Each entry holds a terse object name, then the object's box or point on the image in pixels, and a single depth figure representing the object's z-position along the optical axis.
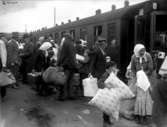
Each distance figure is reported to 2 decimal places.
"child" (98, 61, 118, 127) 3.72
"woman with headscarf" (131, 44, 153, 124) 4.25
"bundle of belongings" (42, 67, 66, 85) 5.68
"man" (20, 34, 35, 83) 7.48
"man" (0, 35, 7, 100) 5.77
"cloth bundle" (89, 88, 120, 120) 3.56
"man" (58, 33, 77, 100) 5.78
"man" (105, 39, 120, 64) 6.50
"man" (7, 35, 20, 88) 7.23
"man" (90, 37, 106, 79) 4.87
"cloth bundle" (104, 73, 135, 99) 3.62
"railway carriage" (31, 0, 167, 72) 5.41
